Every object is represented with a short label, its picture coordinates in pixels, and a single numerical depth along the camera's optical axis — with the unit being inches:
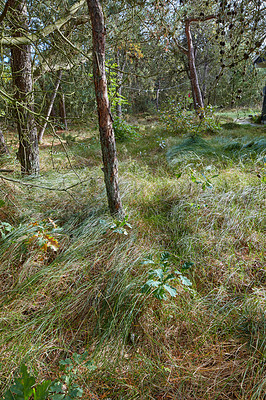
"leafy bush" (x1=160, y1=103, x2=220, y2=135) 254.6
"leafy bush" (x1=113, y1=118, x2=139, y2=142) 272.7
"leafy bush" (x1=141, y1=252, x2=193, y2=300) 55.3
